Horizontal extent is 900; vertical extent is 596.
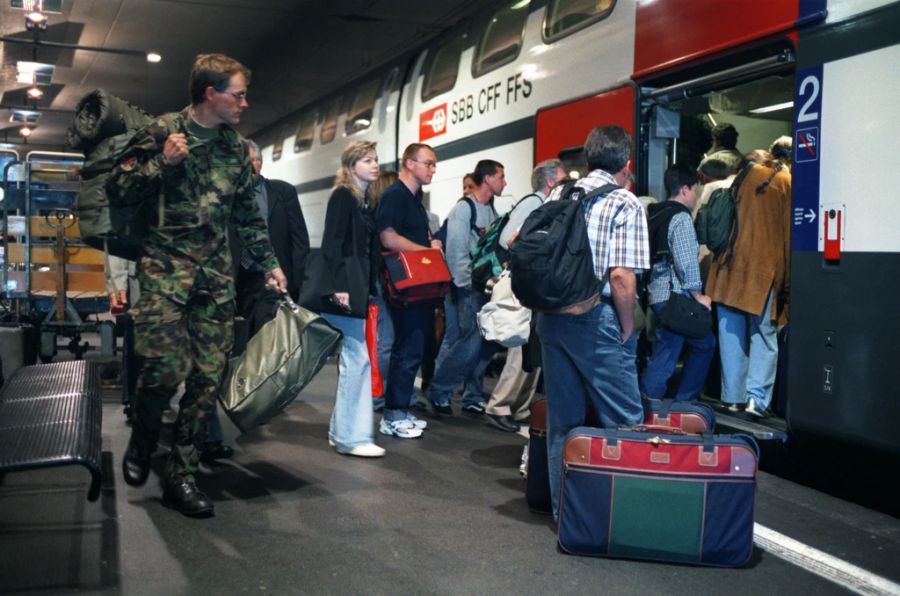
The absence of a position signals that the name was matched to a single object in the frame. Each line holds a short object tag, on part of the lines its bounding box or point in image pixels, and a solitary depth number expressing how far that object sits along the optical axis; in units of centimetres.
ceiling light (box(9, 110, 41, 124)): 2238
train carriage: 419
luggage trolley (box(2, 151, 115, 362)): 798
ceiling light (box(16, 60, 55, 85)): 1664
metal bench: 311
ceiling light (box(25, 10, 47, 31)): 1388
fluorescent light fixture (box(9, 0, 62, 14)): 1302
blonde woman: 517
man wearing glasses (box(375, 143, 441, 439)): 596
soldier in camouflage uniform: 406
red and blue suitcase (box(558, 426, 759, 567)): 354
